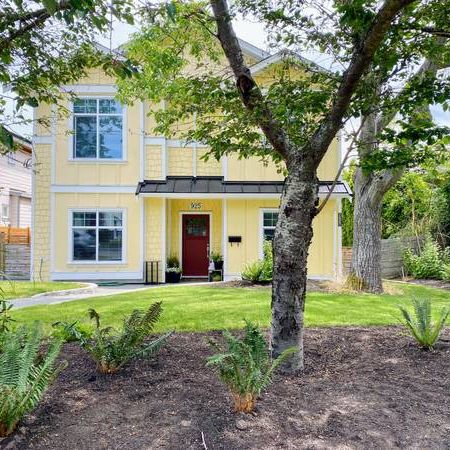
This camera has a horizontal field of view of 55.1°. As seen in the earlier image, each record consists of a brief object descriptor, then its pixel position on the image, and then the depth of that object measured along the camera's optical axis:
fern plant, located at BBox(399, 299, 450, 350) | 4.49
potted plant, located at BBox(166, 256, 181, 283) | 14.99
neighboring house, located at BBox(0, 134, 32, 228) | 21.62
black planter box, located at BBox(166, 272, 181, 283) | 14.99
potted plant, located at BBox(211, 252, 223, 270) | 15.24
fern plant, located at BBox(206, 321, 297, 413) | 2.97
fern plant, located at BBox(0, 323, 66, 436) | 2.67
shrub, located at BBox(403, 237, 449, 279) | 15.57
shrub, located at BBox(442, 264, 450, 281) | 14.51
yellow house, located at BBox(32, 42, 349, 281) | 14.73
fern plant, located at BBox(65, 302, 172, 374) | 3.75
